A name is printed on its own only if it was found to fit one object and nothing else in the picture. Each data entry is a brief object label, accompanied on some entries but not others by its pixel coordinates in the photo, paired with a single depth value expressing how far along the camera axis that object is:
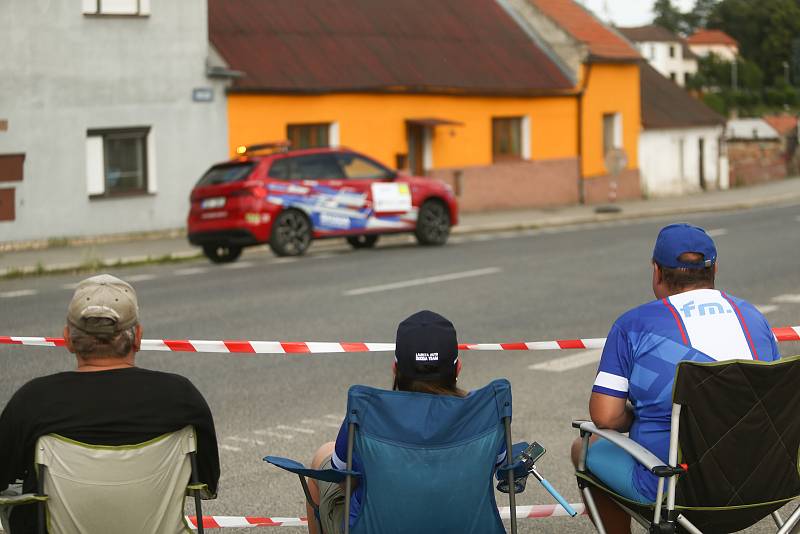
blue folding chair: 4.41
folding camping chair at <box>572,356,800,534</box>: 4.62
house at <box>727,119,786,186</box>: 54.34
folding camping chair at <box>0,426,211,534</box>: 4.25
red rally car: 21.16
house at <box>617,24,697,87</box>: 150.75
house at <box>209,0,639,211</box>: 30.48
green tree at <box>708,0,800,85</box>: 129.00
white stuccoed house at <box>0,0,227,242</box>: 25.00
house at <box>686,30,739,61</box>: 160.50
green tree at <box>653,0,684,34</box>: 191.50
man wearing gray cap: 4.30
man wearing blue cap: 4.93
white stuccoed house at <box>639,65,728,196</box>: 44.69
